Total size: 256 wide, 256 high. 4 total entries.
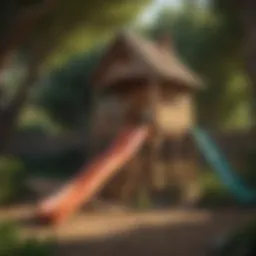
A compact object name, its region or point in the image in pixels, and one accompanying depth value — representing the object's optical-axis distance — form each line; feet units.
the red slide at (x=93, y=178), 20.48
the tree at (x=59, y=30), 29.84
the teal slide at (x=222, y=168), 24.75
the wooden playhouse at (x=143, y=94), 27.02
